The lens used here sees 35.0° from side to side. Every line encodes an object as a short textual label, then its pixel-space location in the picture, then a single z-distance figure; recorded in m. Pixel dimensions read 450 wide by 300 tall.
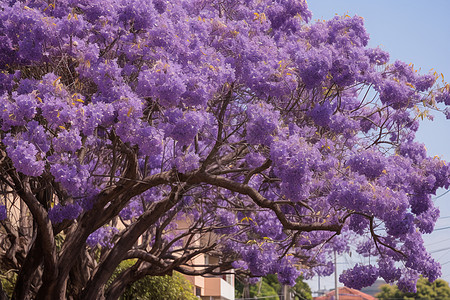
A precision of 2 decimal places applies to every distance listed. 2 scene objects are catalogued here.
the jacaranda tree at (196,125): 9.20
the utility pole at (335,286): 46.82
